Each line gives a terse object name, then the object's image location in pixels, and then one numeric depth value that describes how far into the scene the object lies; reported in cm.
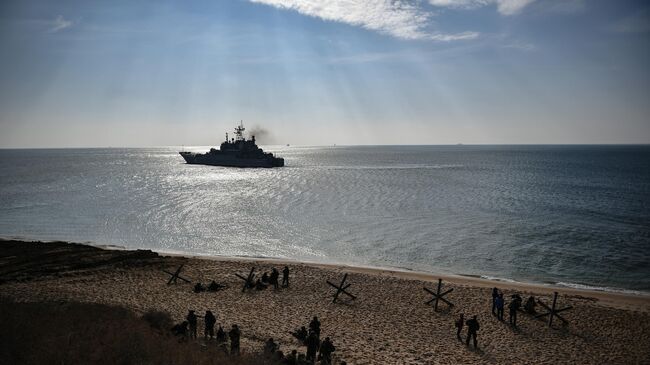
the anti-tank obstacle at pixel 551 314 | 1845
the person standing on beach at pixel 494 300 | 1912
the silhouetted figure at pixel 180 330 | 1402
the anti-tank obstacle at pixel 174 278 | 2278
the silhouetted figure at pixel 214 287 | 2194
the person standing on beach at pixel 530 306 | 1938
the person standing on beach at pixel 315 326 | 1487
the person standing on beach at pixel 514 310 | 1814
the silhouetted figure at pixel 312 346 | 1321
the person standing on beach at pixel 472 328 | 1571
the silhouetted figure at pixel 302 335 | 1522
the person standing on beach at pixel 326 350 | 1312
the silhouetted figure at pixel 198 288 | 2161
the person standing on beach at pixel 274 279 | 2255
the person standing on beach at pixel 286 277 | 2286
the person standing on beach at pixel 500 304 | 1867
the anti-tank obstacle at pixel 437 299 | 2003
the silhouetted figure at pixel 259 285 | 2226
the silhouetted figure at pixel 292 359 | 1227
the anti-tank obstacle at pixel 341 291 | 2093
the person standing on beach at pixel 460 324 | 1636
